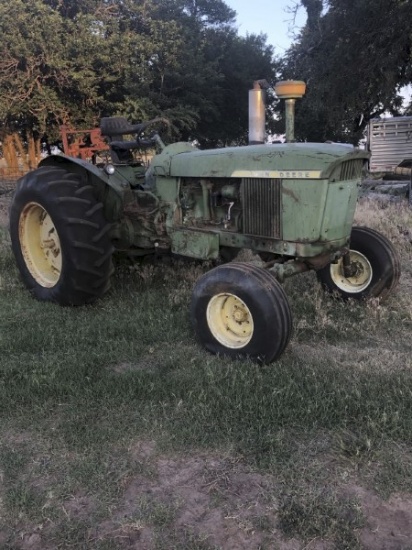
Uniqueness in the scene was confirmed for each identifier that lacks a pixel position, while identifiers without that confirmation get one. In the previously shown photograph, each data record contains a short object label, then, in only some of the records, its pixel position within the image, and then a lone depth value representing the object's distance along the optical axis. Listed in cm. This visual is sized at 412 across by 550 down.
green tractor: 354
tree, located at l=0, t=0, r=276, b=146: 1734
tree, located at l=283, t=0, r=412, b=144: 1145
